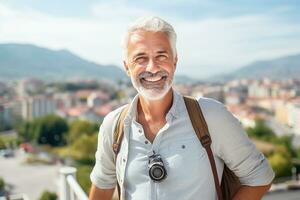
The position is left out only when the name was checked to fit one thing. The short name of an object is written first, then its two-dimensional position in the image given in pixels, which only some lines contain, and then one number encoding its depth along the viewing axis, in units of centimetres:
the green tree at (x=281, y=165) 1638
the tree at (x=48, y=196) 1339
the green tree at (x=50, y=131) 2842
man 78
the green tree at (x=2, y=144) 2652
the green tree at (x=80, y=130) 2642
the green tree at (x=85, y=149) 2172
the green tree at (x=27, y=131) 2931
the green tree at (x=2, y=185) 1653
